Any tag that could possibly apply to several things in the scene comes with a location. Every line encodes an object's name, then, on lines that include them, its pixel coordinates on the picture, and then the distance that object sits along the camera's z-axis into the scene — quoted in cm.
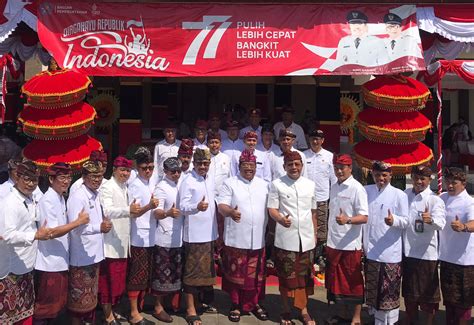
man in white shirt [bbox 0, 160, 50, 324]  345
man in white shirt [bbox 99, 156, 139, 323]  434
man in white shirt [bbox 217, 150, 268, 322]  462
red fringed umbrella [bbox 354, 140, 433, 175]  574
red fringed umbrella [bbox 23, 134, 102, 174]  557
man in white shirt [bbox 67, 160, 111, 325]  402
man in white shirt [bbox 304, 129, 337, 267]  605
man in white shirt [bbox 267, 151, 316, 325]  448
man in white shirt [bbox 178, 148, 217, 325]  457
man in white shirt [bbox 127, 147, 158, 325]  452
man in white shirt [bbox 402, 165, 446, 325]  434
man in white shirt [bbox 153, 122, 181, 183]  629
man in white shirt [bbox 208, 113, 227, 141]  665
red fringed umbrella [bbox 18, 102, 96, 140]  553
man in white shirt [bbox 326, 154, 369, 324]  445
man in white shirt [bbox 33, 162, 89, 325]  386
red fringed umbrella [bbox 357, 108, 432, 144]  573
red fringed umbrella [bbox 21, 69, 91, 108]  548
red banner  619
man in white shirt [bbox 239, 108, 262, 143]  688
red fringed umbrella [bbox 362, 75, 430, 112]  577
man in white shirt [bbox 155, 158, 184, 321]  457
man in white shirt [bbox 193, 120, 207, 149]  631
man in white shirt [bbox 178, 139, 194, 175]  489
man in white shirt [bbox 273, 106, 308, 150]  705
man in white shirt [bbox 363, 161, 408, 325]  429
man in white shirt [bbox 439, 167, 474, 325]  419
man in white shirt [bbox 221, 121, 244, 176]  631
